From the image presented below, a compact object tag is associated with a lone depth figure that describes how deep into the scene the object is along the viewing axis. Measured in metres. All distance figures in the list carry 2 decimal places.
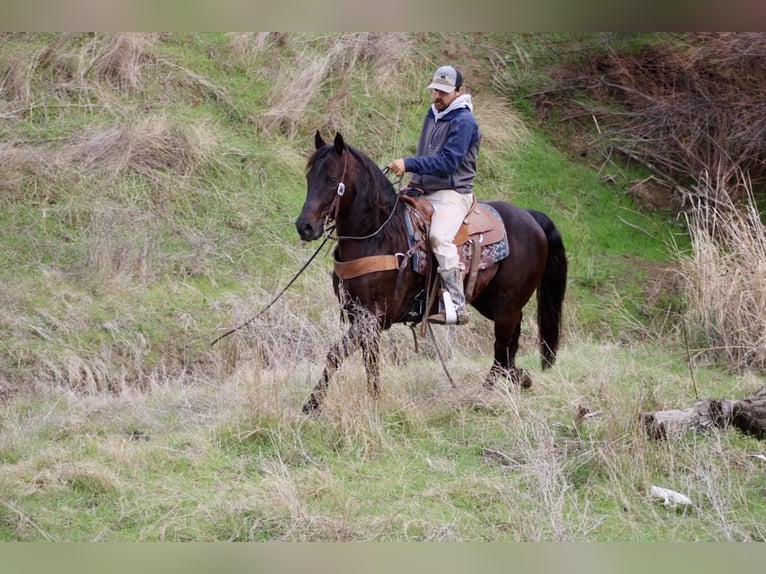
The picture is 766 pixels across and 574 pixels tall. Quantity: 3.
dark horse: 14.37
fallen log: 13.96
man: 15.13
